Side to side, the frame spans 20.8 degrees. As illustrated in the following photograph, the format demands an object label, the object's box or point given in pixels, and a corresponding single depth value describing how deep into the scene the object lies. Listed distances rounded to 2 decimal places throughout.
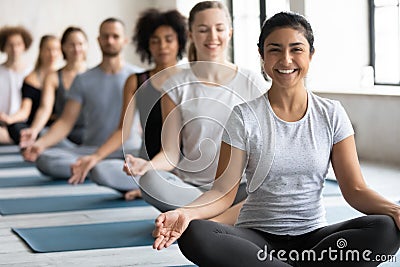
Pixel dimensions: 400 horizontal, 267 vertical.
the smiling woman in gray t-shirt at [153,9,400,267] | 3.34
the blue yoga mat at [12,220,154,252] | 4.78
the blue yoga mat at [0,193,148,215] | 6.15
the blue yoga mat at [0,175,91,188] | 7.51
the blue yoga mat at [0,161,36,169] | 8.90
